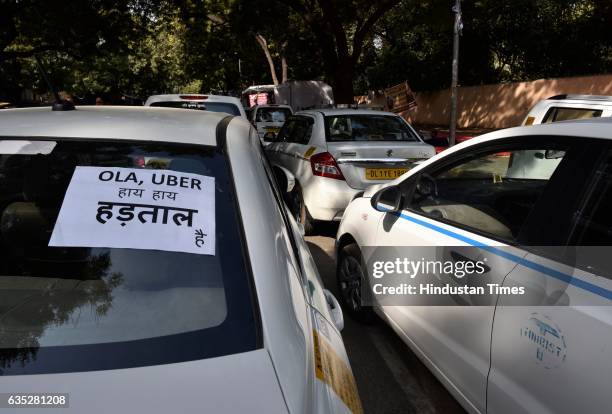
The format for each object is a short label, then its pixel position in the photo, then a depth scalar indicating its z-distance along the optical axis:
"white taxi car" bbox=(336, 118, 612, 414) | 1.83
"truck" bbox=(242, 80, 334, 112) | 22.80
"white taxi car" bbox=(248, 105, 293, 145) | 14.48
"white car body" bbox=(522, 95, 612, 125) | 5.29
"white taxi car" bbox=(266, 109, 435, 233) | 5.92
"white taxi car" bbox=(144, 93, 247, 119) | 7.01
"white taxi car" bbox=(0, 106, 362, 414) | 1.19
